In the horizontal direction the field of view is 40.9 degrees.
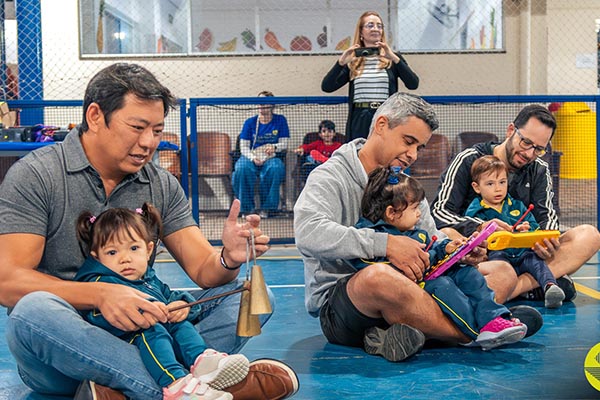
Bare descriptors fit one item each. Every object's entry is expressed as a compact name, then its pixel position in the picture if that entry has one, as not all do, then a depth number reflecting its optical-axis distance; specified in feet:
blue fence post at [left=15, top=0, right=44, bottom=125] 25.32
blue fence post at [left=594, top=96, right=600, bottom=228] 22.71
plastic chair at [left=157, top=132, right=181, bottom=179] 22.79
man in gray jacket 10.62
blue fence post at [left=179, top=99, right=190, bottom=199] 22.67
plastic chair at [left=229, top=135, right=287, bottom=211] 22.79
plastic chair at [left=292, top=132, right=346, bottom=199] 22.58
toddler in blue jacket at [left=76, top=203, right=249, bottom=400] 7.97
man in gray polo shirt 7.88
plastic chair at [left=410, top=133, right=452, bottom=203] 23.39
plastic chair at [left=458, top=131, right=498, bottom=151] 23.00
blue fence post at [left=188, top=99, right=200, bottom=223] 22.67
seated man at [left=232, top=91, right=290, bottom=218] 22.91
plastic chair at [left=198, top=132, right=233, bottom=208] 22.86
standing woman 21.21
